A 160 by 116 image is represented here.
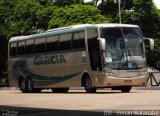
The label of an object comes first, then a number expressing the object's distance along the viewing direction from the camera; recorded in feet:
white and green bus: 89.04
